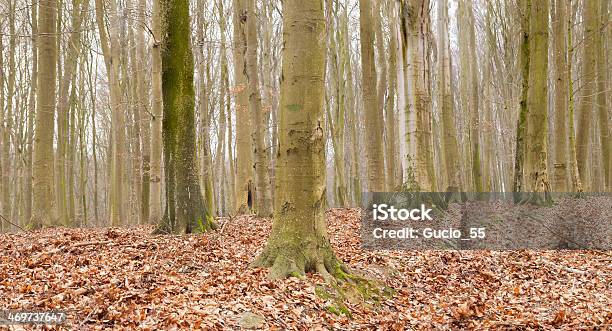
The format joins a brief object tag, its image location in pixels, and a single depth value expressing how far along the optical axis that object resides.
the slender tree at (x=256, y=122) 12.85
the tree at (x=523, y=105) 11.36
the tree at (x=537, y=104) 10.88
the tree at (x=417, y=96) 9.77
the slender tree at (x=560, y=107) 11.82
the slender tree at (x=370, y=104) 12.57
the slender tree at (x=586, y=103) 14.33
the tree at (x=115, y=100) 15.89
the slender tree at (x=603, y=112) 15.51
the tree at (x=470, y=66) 19.25
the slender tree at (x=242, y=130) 14.41
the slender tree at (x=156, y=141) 12.23
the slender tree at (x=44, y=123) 11.23
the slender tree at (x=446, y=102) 15.27
